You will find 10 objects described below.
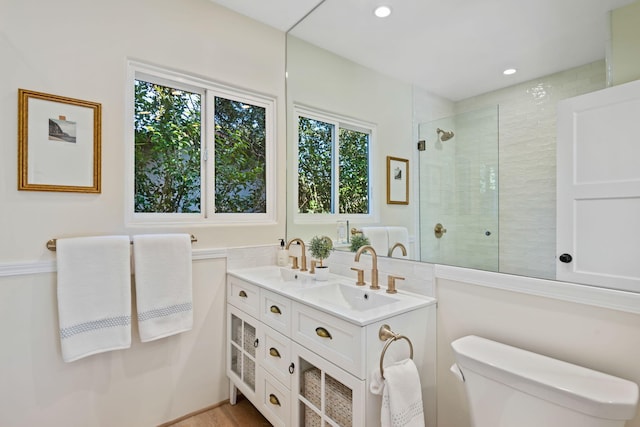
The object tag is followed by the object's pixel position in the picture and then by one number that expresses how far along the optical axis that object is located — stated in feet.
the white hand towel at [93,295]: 4.76
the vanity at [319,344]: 3.73
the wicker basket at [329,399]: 3.93
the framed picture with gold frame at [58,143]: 4.72
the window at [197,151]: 5.98
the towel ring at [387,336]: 3.71
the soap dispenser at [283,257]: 7.18
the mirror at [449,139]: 3.74
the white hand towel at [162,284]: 5.41
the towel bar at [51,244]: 4.84
